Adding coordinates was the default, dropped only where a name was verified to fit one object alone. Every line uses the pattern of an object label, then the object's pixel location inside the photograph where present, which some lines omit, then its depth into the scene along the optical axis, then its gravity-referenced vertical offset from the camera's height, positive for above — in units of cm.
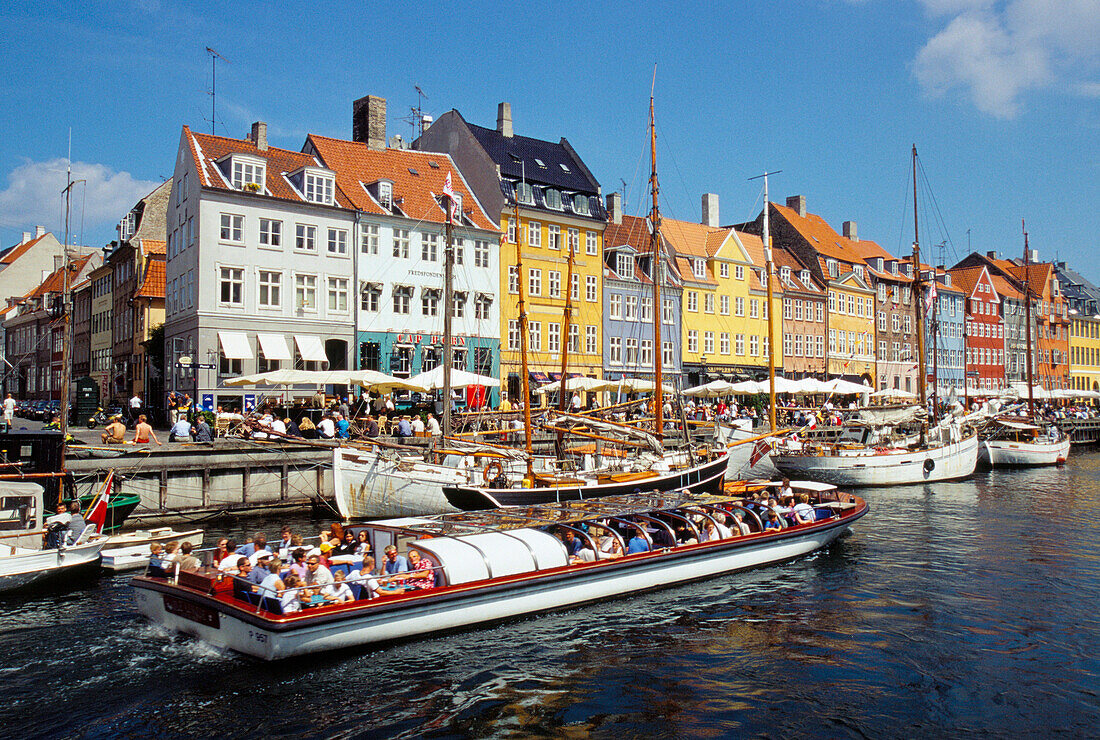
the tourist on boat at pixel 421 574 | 1510 -297
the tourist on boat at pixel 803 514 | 2236 -293
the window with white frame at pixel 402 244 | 4634 +862
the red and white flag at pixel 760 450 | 3741 -210
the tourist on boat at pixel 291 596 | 1361 -301
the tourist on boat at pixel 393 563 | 1545 -285
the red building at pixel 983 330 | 8750 +720
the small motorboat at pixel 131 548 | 2002 -333
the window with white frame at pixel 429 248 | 4731 +858
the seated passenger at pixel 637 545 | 1858 -306
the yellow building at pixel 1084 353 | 9894 +528
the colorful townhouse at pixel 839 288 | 7262 +971
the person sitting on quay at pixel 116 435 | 2773 -91
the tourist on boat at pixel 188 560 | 1543 -276
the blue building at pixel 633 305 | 5644 +653
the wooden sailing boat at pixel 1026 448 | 4738 -269
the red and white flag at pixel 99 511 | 2069 -250
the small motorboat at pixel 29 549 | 1773 -299
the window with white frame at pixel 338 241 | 4416 +839
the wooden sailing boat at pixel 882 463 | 3841 -282
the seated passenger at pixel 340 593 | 1420 -310
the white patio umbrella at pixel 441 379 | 3506 +102
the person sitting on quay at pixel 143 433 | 2877 -87
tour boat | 1391 -327
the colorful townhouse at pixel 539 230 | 5072 +1060
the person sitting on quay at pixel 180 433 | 3016 -92
